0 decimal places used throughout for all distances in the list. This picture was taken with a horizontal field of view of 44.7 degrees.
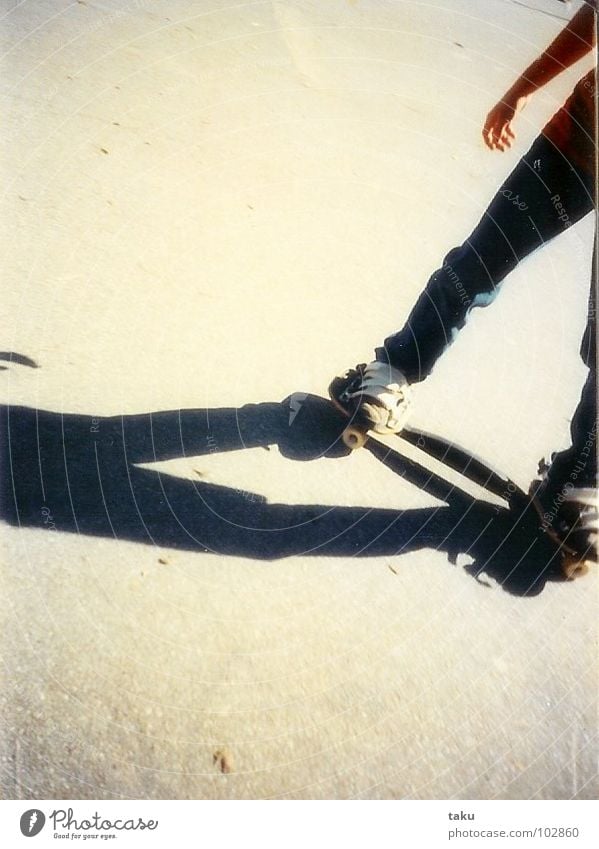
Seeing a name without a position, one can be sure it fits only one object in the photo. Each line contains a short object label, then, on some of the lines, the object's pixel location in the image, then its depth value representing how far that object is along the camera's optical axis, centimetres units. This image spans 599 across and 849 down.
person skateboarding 135
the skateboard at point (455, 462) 149
